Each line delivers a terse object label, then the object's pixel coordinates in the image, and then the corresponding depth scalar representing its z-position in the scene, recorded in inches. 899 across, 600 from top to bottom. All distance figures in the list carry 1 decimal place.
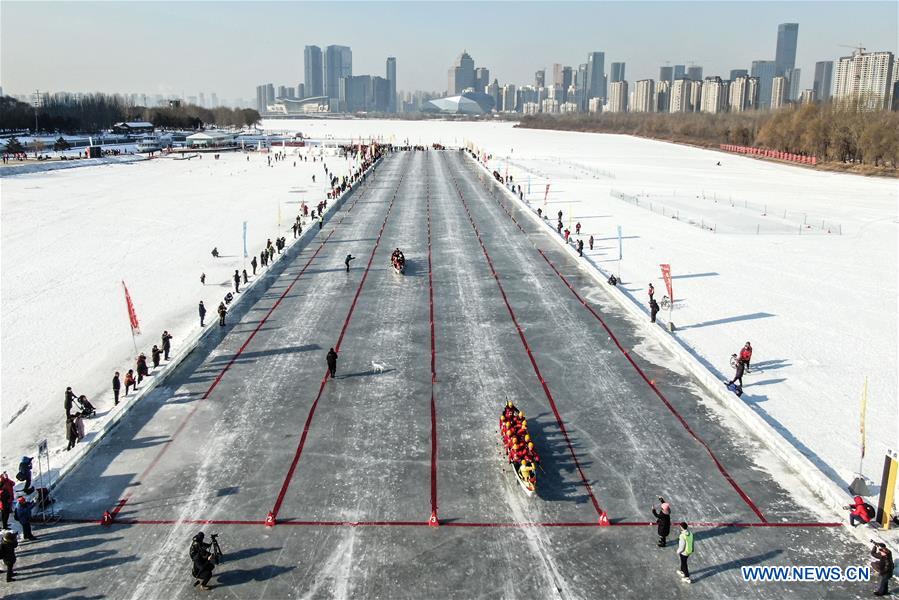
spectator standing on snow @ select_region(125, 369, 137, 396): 815.1
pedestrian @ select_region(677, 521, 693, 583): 505.4
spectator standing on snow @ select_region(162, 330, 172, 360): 919.7
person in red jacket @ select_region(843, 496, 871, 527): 564.4
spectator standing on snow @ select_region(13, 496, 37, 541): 552.1
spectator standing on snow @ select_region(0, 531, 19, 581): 498.3
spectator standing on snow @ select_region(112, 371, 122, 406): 780.7
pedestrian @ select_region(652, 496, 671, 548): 534.6
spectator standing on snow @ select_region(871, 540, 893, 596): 485.4
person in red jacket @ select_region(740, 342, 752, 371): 853.8
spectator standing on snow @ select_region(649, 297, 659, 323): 1082.1
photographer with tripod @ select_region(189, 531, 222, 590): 488.1
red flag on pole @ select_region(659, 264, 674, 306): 1113.8
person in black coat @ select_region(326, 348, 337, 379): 876.0
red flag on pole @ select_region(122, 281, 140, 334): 948.0
